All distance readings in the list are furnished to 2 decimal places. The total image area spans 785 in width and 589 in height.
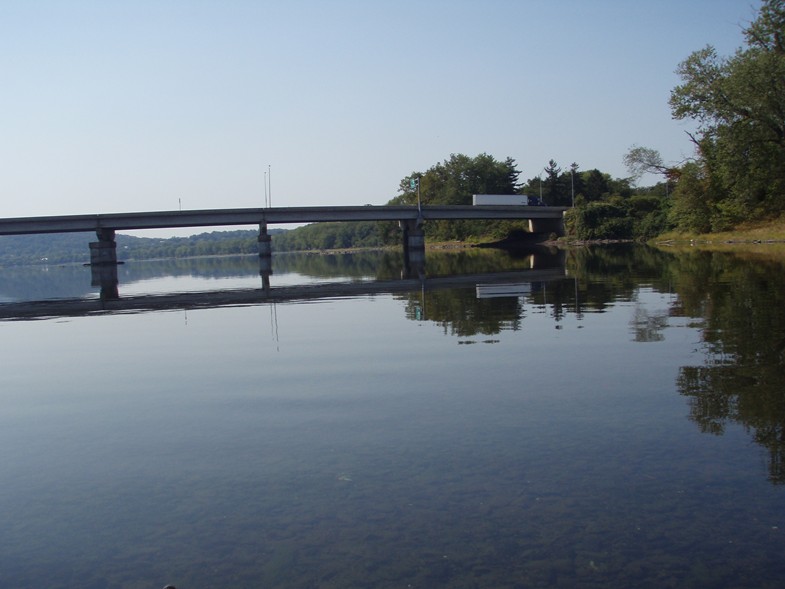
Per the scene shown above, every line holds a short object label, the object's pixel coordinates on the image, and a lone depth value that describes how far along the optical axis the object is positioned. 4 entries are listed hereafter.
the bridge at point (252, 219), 89.12
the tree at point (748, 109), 62.97
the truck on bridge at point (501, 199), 120.69
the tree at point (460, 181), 180.12
